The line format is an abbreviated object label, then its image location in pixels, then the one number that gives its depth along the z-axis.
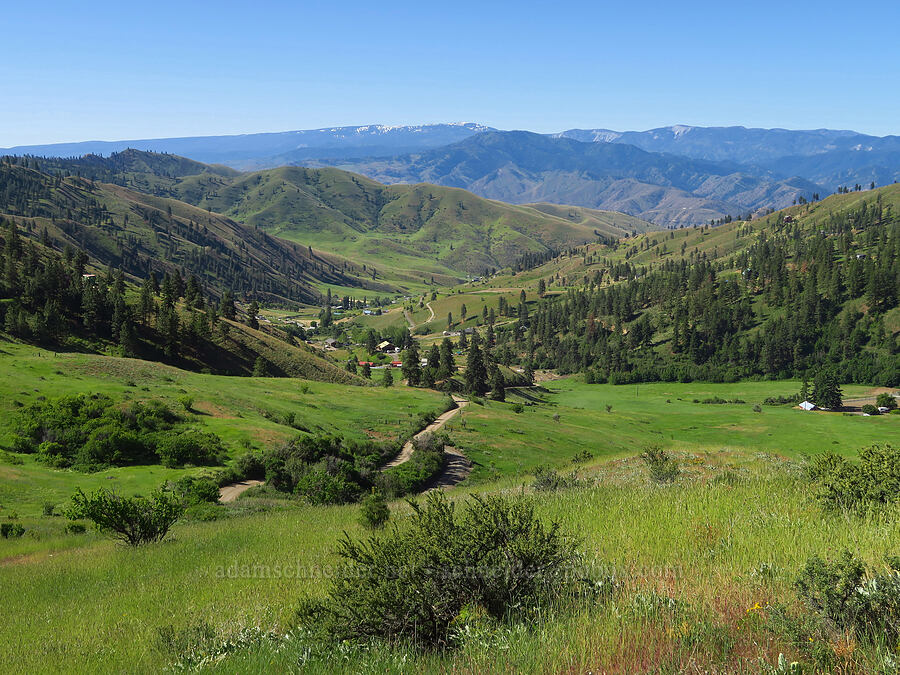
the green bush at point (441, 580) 7.11
